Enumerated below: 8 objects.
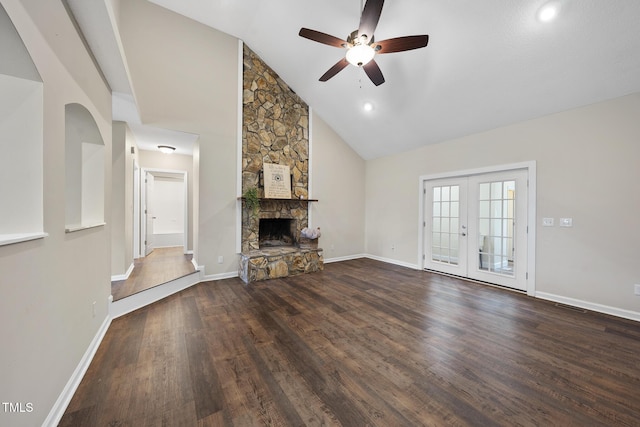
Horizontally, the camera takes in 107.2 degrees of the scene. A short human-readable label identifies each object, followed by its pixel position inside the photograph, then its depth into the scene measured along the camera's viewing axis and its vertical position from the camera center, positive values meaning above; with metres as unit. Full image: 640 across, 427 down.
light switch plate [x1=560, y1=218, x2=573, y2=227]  3.33 -0.11
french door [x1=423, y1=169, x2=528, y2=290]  3.85 -0.25
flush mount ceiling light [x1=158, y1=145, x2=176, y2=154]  4.85 +1.28
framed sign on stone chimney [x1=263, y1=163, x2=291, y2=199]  4.89 +0.63
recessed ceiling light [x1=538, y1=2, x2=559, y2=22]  2.48 +2.18
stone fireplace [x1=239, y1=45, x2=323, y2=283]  4.57 +0.93
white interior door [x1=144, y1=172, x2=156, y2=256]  5.48 -0.06
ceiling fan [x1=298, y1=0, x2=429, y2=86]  2.43 +1.87
